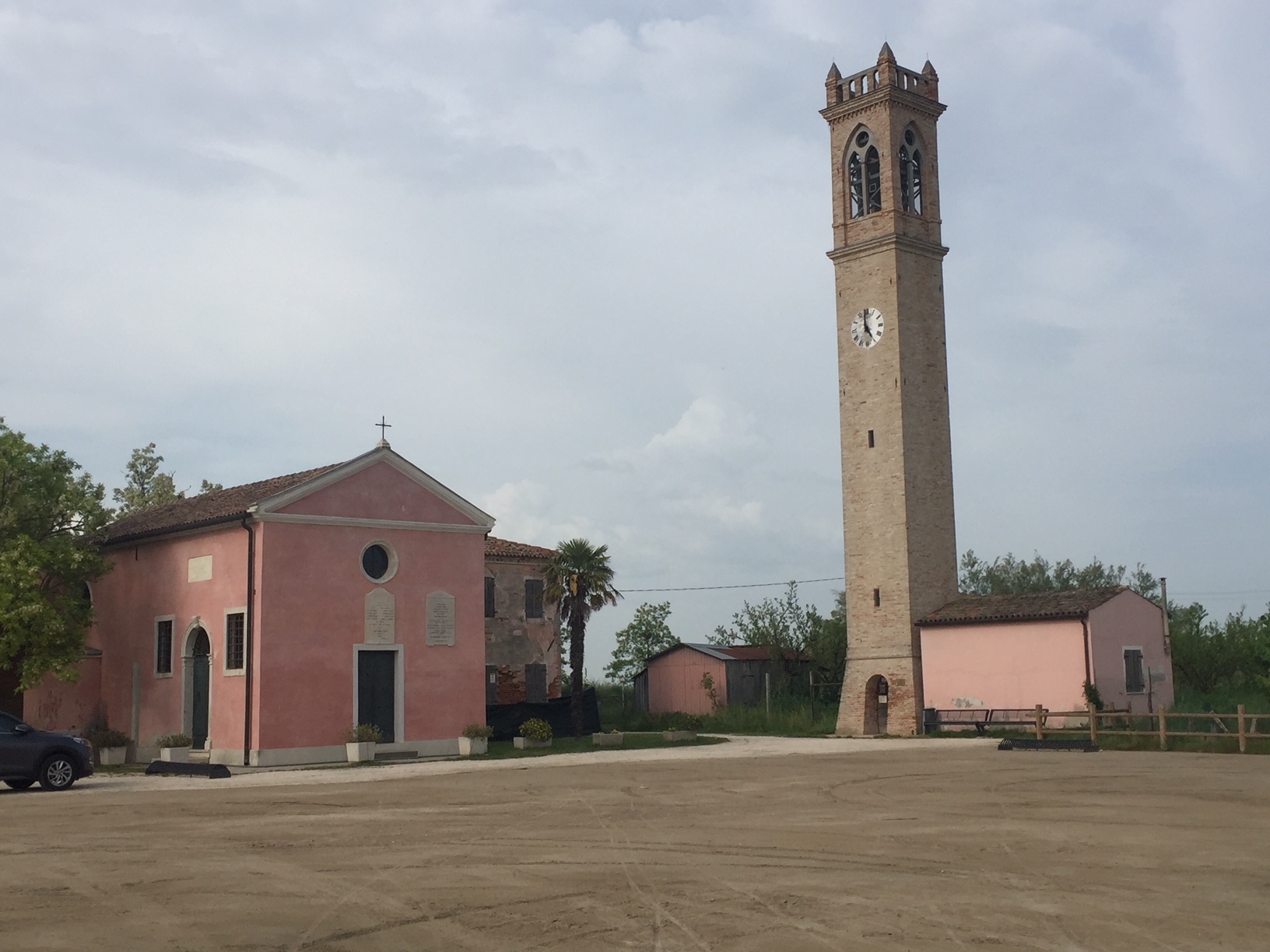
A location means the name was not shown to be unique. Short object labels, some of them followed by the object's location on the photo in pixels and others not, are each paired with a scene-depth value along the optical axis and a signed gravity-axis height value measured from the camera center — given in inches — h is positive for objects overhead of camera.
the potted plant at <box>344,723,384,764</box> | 1072.2 -74.2
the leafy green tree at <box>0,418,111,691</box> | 1060.5 +88.1
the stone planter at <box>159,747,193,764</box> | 1061.1 -80.0
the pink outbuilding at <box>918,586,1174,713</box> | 1333.7 -11.7
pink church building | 1065.5 +30.4
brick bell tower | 1462.8 +289.5
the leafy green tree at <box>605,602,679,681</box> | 2409.0 +19.2
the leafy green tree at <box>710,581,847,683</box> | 1827.0 +10.9
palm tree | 1460.4 +75.5
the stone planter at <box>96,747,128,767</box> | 1138.7 -86.5
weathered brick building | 1631.4 +28.4
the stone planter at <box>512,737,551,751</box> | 1236.5 -89.8
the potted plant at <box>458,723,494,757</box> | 1155.9 -80.0
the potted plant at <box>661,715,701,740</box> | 1407.5 -92.0
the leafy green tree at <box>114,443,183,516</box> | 2144.4 +291.9
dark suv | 809.5 -61.8
